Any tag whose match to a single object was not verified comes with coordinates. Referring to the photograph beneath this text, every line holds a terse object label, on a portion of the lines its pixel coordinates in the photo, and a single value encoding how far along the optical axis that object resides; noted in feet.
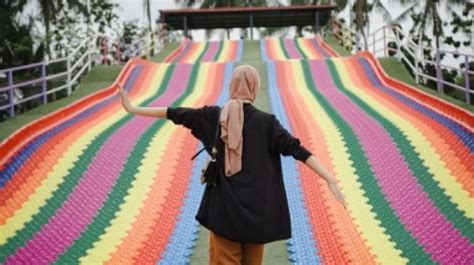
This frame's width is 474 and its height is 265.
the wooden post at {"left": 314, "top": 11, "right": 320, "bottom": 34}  84.17
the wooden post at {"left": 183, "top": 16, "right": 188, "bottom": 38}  85.35
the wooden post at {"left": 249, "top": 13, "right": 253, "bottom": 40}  86.02
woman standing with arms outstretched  9.39
